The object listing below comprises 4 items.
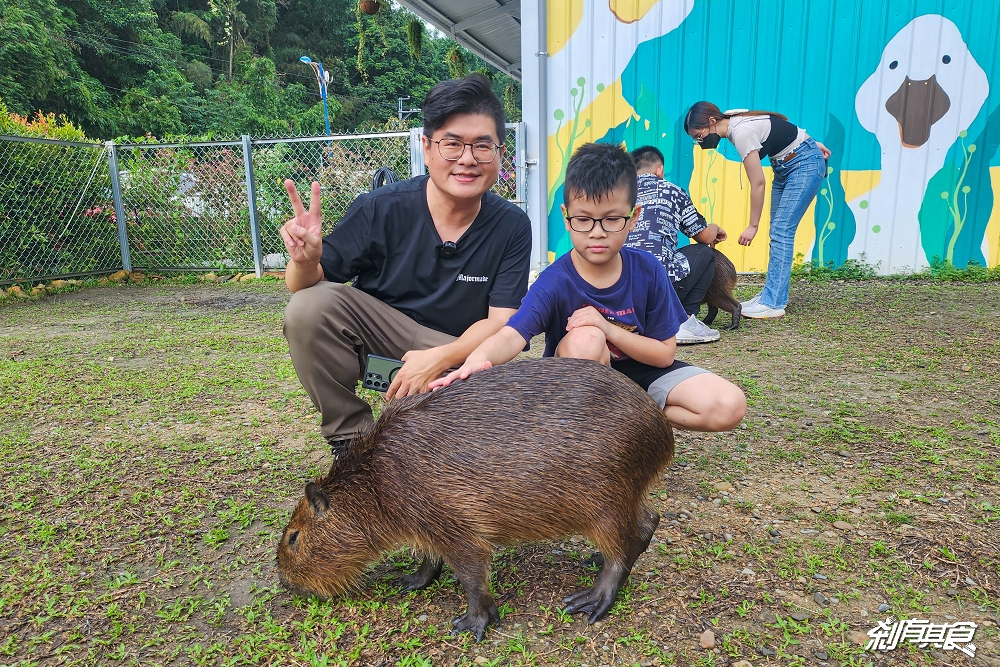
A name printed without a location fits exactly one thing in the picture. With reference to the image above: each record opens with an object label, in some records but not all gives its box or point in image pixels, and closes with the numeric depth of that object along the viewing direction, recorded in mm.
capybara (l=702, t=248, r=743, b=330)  4875
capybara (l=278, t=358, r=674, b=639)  1652
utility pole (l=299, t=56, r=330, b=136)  22312
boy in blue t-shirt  2049
